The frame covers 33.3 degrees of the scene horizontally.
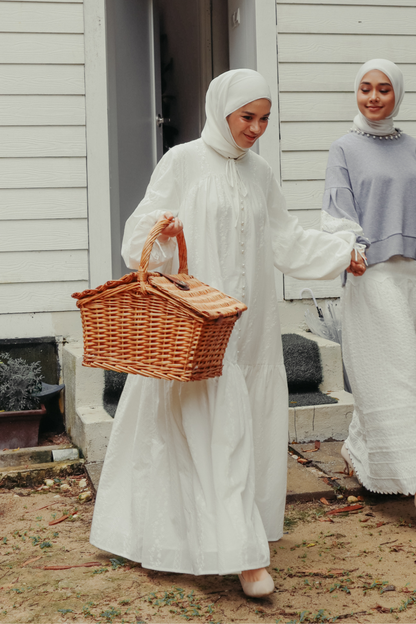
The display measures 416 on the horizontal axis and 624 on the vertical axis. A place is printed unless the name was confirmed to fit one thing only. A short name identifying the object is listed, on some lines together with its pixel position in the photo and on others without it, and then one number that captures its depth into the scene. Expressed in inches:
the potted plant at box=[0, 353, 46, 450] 172.7
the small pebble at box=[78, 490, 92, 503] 145.1
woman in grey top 129.2
